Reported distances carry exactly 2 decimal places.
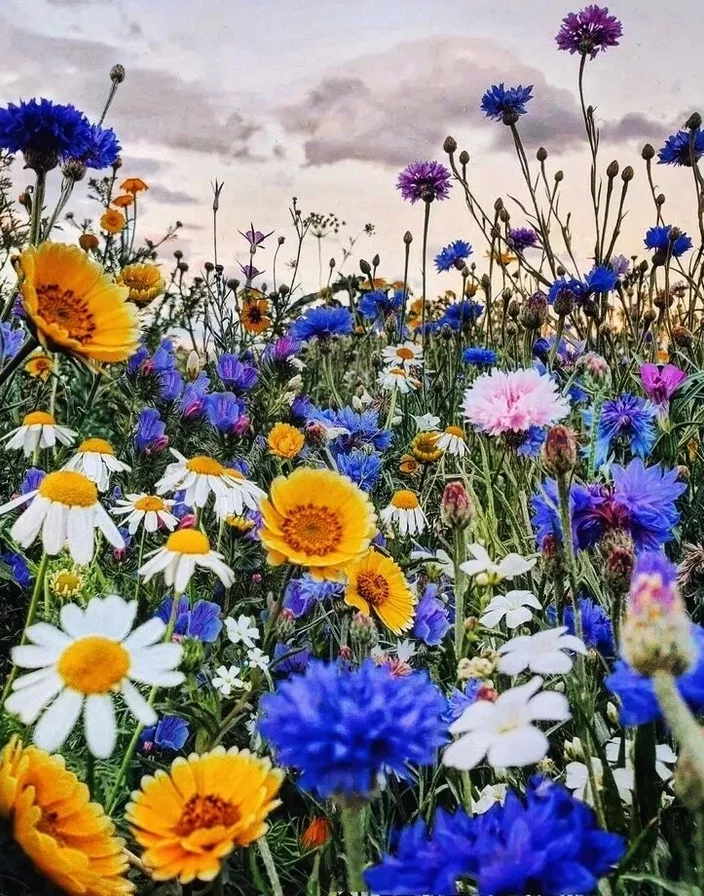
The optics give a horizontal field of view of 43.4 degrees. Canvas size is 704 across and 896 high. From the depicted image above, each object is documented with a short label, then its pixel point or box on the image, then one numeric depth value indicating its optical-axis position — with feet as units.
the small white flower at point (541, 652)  1.51
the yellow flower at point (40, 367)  3.80
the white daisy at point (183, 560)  1.96
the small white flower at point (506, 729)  1.25
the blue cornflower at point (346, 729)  1.20
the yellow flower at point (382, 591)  2.49
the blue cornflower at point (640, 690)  1.28
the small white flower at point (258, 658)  2.27
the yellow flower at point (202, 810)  1.33
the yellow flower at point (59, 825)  1.40
